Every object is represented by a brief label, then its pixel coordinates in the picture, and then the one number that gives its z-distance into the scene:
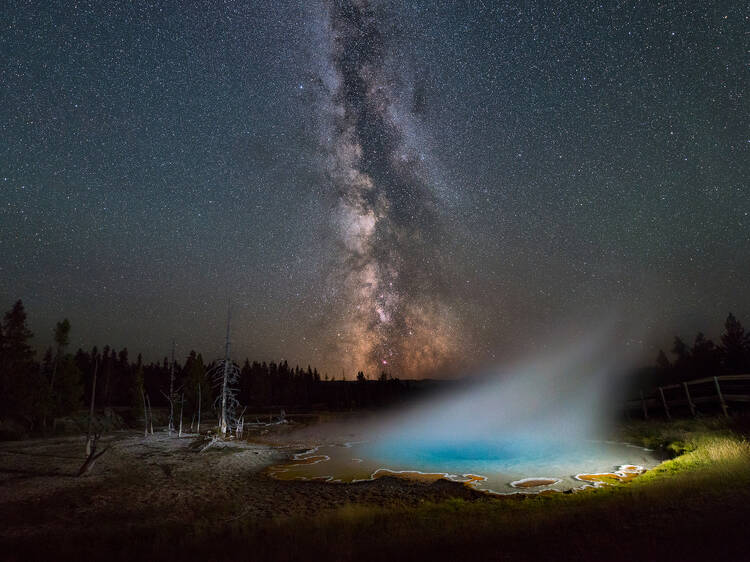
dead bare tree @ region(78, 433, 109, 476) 19.95
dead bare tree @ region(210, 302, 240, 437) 35.72
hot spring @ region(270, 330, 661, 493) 20.22
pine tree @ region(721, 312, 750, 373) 57.57
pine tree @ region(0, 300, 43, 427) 38.22
